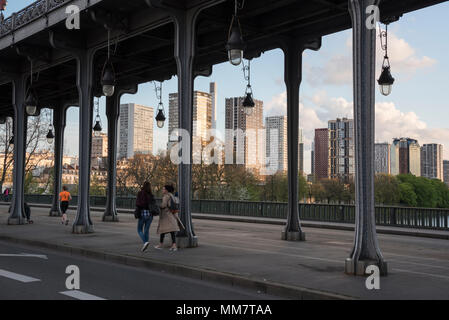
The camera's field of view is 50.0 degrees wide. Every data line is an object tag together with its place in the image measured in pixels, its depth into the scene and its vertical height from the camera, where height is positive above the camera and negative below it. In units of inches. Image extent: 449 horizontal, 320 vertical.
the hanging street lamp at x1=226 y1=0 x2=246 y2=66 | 418.0 +121.6
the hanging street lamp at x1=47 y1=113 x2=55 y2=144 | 1136.5 +122.4
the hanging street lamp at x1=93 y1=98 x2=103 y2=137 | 1004.6 +132.4
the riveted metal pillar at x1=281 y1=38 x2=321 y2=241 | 611.2 +88.7
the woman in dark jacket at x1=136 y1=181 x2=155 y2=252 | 498.6 -17.6
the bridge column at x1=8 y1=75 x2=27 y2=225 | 843.4 +68.6
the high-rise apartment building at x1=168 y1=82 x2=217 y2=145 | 3993.6 +685.4
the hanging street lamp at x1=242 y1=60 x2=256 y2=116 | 639.8 +116.7
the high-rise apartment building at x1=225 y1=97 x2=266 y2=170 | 3604.8 +442.2
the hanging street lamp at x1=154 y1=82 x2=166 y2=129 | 843.4 +124.8
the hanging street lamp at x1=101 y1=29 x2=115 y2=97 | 561.6 +124.2
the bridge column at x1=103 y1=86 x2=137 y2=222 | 928.3 +94.0
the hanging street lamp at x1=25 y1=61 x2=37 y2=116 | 701.7 +123.4
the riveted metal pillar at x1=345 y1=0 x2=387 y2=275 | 361.7 +39.5
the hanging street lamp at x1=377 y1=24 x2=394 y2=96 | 505.0 +114.8
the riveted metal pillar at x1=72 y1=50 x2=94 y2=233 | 686.5 +81.5
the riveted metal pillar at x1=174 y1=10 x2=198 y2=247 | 528.7 +110.3
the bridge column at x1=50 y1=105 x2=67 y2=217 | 1056.8 +83.0
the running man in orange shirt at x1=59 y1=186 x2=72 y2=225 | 823.7 -22.8
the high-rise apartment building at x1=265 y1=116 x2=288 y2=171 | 4314.5 +463.6
